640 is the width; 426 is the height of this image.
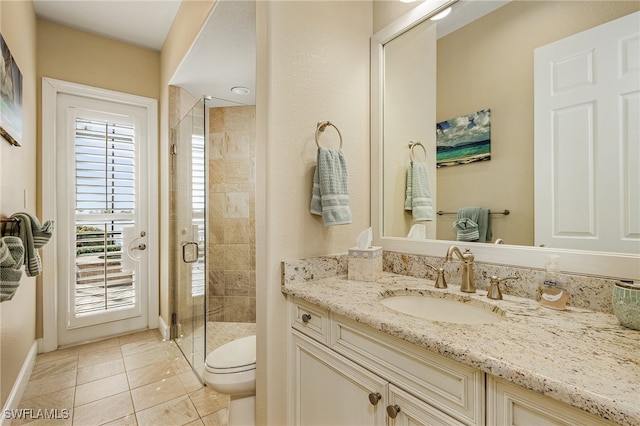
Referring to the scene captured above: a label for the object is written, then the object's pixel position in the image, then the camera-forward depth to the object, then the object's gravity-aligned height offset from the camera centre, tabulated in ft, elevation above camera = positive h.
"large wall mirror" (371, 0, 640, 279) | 3.30 +1.45
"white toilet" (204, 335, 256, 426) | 4.54 -2.57
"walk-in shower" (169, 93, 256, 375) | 7.52 -0.33
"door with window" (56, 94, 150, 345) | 8.47 -0.11
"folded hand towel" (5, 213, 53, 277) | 4.79 -0.33
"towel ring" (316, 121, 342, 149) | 4.58 +1.33
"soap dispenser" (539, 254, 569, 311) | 3.08 -0.78
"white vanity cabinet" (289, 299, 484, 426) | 2.38 -1.61
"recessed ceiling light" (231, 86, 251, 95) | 9.53 +3.98
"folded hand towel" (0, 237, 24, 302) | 3.63 -0.63
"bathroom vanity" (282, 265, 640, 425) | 1.83 -1.11
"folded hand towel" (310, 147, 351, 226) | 4.31 +0.32
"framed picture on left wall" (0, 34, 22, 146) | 4.88 +2.04
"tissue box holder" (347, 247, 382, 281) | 4.41 -0.75
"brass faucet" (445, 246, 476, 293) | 3.80 -0.69
